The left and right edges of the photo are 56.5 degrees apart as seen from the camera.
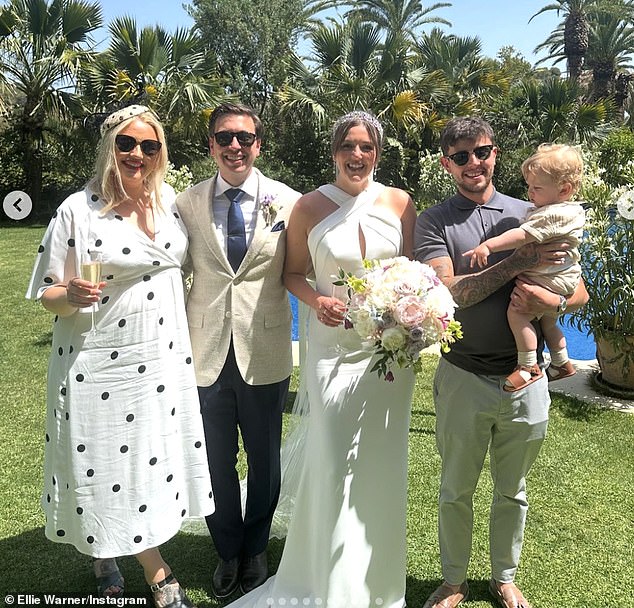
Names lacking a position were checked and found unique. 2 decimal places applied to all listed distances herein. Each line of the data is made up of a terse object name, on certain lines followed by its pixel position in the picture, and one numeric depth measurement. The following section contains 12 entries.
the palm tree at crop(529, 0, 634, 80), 31.48
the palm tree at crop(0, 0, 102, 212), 16.62
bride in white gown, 2.81
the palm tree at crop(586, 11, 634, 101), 30.83
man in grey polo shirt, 2.68
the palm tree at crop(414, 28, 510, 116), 23.59
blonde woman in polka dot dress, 2.68
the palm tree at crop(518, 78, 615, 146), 20.95
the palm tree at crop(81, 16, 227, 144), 16.56
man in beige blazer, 3.02
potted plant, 5.95
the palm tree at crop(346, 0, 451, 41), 32.25
